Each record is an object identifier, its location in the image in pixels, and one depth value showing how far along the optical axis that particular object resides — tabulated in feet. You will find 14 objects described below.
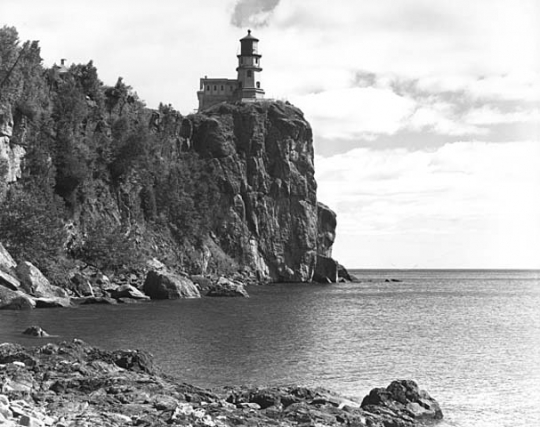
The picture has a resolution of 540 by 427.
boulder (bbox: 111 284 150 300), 268.00
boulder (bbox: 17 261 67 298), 226.58
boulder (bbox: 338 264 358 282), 570.87
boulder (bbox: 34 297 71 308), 215.31
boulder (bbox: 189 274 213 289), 353.10
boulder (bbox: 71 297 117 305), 243.40
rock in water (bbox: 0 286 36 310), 202.90
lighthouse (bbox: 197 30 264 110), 539.70
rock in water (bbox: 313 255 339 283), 538.88
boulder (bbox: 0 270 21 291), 215.72
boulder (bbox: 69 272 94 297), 270.87
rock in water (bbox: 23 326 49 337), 144.25
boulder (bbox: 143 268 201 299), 284.20
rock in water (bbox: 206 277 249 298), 323.37
